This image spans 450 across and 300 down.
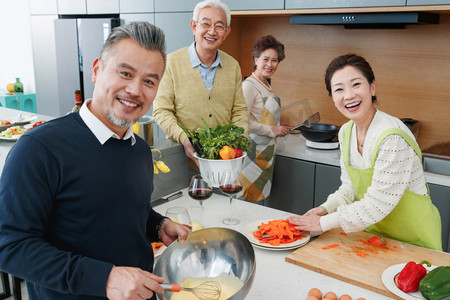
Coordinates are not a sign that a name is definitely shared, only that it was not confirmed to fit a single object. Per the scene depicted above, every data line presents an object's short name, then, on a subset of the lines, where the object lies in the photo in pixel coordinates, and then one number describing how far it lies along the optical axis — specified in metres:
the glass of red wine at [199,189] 1.64
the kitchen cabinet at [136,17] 3.70
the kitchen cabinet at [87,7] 3.92
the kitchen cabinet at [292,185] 3.00
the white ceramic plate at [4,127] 2.99
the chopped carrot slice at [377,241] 1.51
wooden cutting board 1.30
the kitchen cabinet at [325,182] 2.85
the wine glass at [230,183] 1.64
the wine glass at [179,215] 1.35
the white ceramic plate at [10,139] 2.66
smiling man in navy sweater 0.85
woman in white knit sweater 1.51
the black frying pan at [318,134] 2.99
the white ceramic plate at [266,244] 1.47
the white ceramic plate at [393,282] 1.19
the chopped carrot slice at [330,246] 1.49
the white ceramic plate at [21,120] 3.20
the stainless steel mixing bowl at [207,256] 1.16
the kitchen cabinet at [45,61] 4.48
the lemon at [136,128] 1.88
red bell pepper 1.21
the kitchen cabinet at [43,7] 4.39
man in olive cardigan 2.41
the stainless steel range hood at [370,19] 2.50
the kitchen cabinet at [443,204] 2.49
